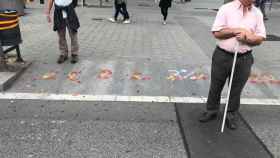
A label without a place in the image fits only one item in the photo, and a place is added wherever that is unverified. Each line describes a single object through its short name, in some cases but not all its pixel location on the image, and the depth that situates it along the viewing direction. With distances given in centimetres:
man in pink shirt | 365
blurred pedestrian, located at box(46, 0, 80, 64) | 652
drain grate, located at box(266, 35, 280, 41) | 1032
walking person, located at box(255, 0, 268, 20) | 1321
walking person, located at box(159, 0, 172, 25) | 1281
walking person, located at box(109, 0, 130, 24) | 1277
